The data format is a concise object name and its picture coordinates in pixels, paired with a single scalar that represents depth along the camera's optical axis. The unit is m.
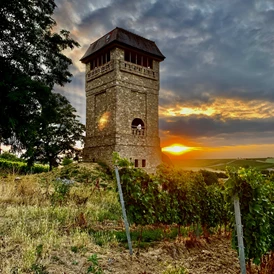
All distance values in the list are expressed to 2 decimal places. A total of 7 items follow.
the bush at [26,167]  23.82
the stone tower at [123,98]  19.91
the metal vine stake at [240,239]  4.23
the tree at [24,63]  14.84
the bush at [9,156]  34.12
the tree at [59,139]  24.55
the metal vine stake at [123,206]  5.34
